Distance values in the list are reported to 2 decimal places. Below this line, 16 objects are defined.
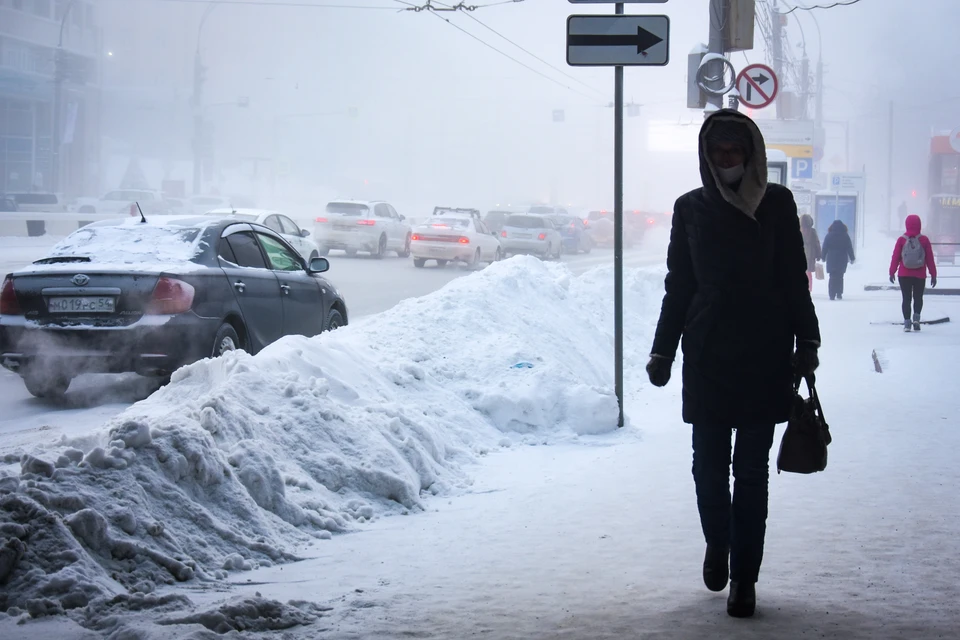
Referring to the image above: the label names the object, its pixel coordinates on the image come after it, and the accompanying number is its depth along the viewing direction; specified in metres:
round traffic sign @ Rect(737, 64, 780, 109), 15.77
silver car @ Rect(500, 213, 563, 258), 36.09
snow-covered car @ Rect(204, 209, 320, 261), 20.34
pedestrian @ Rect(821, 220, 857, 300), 23.70
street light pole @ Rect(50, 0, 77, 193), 42.41
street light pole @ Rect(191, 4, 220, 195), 56.59
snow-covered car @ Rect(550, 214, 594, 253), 43.12
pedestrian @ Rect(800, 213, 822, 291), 22.97
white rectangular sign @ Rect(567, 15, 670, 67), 7.76
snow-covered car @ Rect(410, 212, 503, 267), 29.22
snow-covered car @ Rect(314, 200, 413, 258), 31.66
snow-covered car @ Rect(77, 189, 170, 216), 49.22
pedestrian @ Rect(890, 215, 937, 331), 16.17
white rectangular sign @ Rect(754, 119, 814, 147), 33.47
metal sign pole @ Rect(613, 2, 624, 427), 8.09
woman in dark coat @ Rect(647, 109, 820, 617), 4.13
